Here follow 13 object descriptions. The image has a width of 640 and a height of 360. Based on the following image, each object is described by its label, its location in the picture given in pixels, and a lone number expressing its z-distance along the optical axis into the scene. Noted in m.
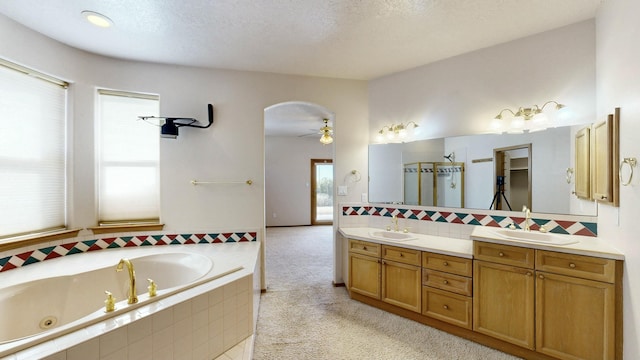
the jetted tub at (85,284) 1.58
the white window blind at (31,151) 2.02
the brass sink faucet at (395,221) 2.84
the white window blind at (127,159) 2.66
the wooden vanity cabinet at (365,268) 2.61
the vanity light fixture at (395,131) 2.96
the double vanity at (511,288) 1.64
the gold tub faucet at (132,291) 1.49
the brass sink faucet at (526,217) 2.19
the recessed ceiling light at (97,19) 1.92
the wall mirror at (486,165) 2.13
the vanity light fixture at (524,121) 2.23
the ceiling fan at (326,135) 4.96
